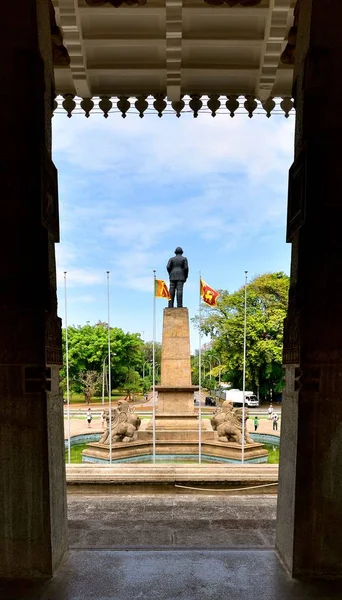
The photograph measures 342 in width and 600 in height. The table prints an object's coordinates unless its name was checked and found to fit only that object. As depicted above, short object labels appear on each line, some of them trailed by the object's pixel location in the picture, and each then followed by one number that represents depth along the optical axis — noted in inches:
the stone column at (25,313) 105.2
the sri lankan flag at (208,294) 578.9
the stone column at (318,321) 106.8
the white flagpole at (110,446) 445.7
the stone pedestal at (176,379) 575.2
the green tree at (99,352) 1649.9
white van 1278.3
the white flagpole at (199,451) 462.4
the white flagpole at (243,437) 441.6
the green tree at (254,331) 1331.2
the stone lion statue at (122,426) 495.2
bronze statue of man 641.0
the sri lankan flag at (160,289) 594.2
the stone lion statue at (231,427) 502.0
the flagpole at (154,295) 580.7
